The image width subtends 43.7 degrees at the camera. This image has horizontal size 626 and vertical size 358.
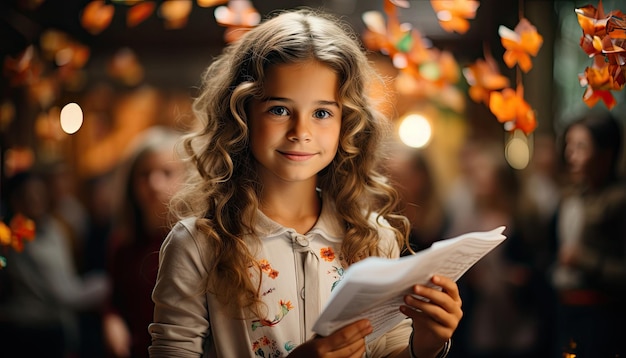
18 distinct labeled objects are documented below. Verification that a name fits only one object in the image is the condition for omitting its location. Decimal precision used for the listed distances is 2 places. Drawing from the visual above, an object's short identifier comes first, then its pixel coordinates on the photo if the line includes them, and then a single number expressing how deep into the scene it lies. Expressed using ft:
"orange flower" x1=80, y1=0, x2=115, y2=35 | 7.41
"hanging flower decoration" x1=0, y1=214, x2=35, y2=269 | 6.13
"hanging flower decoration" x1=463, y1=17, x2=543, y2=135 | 5.80
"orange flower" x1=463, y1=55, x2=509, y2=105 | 6.63
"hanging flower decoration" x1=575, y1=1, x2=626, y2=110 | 4.91
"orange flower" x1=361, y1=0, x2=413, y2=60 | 7.53
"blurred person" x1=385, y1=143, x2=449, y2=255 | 11.85
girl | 4.53
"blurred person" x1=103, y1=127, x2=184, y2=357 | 8.44
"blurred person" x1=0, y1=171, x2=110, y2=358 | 11.45
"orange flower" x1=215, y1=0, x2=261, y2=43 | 6.54
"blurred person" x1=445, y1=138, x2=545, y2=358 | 12.29
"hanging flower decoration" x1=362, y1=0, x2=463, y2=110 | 7.56
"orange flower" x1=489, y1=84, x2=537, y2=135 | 5.76
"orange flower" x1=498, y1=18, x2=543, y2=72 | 5.83
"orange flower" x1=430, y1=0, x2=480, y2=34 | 6.38
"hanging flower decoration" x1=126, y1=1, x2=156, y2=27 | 7.02
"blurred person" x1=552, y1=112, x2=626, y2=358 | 9.91
